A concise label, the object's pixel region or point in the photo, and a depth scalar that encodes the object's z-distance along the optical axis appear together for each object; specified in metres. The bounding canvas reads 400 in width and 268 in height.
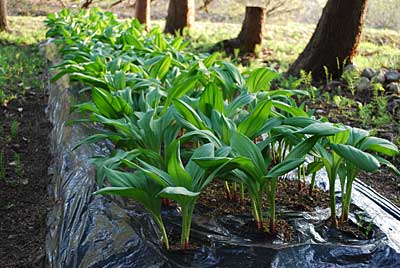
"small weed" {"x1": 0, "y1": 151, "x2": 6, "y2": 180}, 3.42
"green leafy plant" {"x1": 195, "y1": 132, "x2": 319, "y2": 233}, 1.57
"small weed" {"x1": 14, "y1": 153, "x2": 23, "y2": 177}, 3.44
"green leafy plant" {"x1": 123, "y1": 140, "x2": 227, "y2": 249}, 1.54
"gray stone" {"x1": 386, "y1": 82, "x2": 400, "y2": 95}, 4.51
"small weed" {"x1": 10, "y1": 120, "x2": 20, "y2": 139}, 4.16
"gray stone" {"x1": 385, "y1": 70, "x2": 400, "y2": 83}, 4.74
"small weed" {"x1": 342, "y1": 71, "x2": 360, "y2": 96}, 4.50
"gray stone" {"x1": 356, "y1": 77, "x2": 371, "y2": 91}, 4.70
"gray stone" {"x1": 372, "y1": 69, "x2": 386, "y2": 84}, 4.74
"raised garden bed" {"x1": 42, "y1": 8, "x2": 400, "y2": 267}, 1.59
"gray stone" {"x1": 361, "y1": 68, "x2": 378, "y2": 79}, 4.91
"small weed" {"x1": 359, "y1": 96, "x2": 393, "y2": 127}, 3.80
